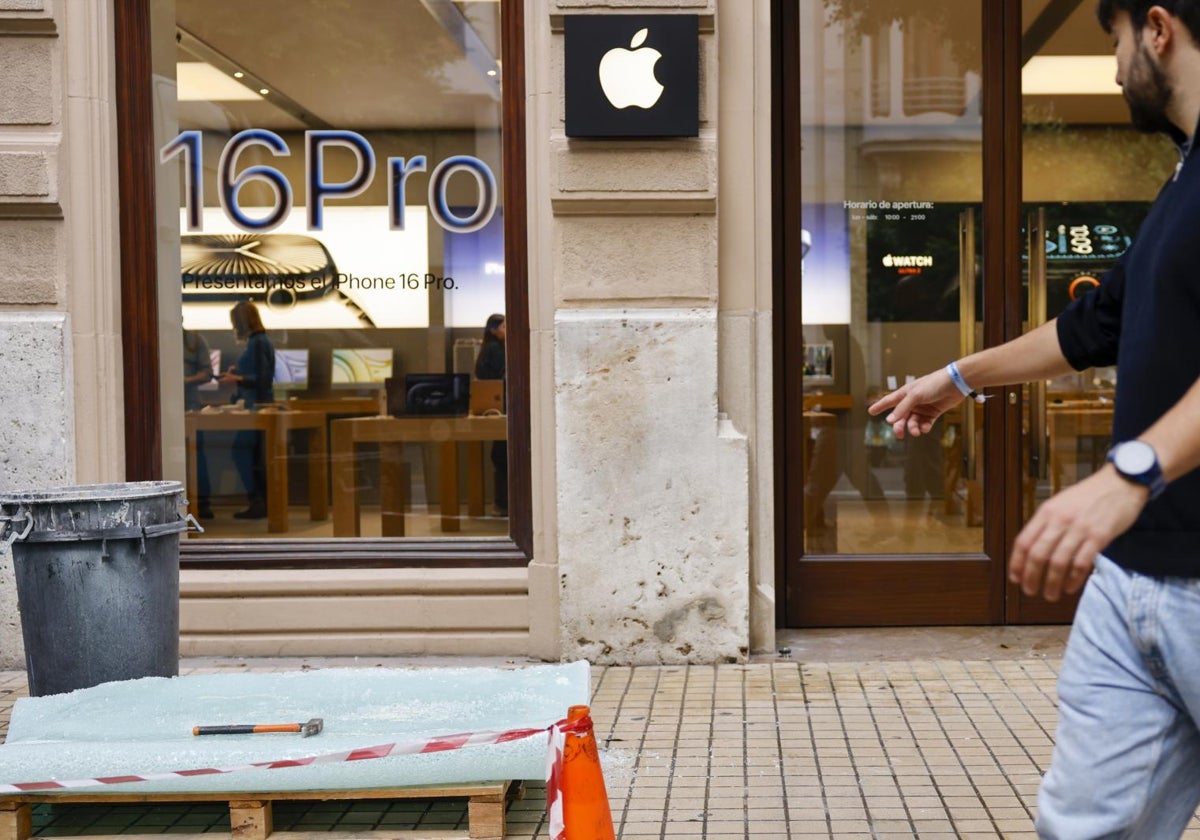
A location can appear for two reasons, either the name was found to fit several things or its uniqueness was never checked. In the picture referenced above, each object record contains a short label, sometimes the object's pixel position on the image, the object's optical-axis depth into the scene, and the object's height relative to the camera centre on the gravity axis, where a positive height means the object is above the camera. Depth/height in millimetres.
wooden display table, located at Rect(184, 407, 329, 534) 7938 -367
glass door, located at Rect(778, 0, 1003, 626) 7727 +450
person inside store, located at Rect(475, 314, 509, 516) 7621 +10
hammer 4832 -1239
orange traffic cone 3385 -1034
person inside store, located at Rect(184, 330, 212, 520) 7863 -23
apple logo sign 7004 +1442
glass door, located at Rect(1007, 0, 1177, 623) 7785 +891
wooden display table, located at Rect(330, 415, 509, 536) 7730 -493
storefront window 7758 +666
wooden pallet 4512 -1395
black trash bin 5316 -791
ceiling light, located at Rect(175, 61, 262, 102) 7777 +1631
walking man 2438 -391
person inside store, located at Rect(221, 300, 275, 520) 7922 -58
